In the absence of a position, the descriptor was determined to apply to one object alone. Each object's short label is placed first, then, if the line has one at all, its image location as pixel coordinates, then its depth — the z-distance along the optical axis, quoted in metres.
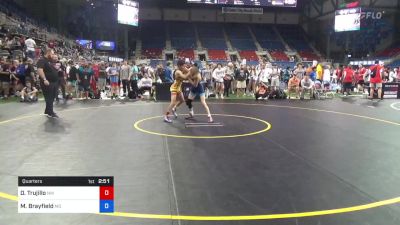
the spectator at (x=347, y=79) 19.03
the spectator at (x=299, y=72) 17.25
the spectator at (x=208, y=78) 17.76
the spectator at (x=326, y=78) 18.03
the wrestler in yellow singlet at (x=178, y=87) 9.36
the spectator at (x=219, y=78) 16.73
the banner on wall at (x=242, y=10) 40.13
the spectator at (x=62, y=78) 14.45
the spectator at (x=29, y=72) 14.48
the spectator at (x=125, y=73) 16.28
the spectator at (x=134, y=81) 15.90
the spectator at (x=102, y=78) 17.11
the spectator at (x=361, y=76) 20.81
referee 9.85
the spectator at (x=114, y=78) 16.45
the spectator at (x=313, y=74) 17.50
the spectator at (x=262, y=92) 15.77
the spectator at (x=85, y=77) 15.07
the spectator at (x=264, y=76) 17.34
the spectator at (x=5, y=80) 15.05
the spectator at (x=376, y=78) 16.23
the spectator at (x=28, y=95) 13.80
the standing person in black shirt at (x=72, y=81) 15.29
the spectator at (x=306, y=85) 16.44
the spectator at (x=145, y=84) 16.06
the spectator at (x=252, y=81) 18.84
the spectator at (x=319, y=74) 18.41
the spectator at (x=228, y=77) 17.44
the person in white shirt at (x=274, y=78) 17.20
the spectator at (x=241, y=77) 17.66
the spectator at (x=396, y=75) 22.79
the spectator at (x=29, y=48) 18.73
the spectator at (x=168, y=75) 16.30
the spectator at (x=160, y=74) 16.73
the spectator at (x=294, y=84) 16.70
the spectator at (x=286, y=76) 21.27
